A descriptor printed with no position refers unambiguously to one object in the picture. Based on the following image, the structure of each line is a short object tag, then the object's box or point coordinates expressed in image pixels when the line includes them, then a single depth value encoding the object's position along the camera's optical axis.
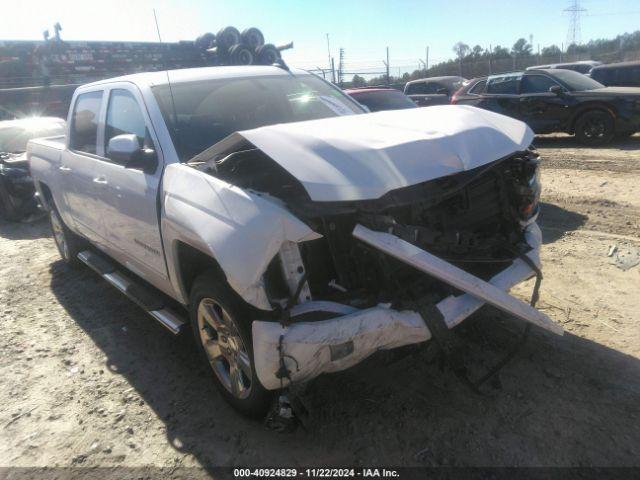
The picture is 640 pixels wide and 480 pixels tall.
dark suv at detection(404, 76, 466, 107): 14.68
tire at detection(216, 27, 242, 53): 13.23
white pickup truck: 2.29
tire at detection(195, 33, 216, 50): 15.50
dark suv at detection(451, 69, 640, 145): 9.82
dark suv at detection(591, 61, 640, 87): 12.92
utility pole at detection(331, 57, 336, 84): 25.11
